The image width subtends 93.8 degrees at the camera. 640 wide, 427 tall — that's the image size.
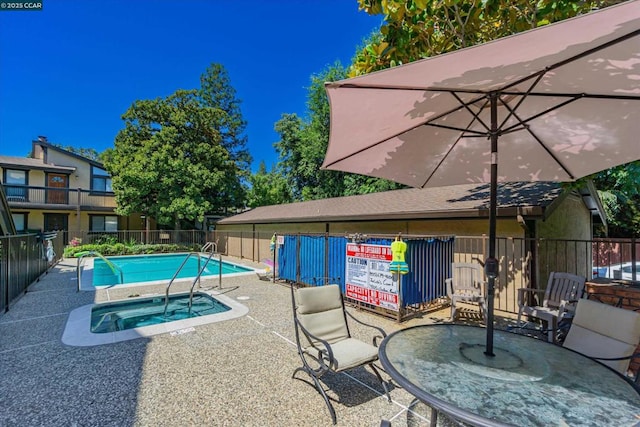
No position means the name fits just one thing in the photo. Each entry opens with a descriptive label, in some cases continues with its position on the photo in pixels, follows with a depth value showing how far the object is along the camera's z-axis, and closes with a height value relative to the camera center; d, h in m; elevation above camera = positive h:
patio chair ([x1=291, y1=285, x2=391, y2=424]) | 3.28 -1.51
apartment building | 20.88 +1.49
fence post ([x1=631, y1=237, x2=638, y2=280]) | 5.45 -0.69
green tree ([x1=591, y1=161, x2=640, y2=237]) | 15.29 +1.20
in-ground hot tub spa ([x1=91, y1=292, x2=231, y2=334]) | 6.86 -2.50
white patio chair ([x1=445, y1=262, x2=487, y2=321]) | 5.95 -1.47
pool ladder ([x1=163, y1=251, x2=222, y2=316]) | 7.64 -2.33
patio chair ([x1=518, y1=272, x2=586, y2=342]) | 4.76 -1.43
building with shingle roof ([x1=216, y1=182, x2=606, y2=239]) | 7.06 +0.12
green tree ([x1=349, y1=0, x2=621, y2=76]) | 4.30 +3.21
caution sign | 6.30 -1.36
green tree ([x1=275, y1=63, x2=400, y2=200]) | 25.25 +5.75
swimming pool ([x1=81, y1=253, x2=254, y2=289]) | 12.70 -2.91
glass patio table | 1.74 -1.16
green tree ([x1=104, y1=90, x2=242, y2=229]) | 20.86 +3.78
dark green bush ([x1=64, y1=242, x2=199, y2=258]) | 17.81 -2.31
